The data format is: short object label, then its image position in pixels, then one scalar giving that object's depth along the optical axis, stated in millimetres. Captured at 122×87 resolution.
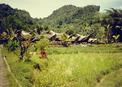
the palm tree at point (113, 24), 28653
